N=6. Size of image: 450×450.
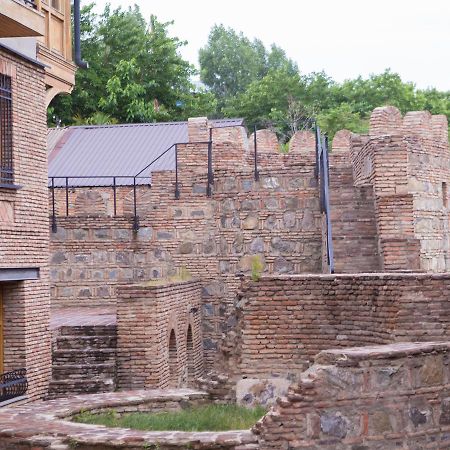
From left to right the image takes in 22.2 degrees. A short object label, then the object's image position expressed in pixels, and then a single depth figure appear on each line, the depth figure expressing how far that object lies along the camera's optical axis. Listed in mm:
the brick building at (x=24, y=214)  14344
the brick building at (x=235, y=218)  18031
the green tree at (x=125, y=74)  40188
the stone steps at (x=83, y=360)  15453
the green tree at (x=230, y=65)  66875
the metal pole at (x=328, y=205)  16177
